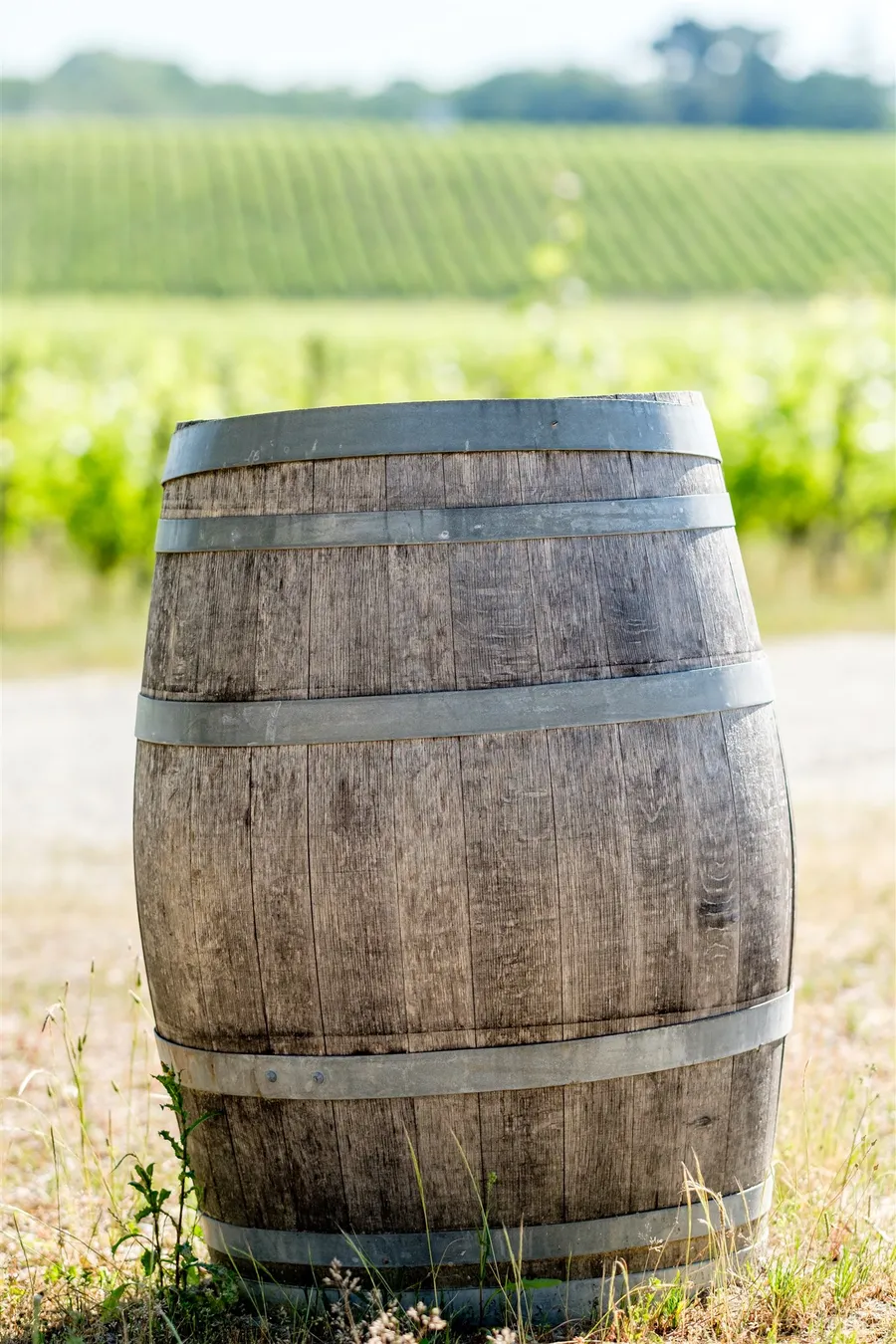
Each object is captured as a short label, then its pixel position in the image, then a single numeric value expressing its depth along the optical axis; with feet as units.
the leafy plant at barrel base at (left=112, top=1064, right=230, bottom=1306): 17.26
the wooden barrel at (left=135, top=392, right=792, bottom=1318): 16.46
